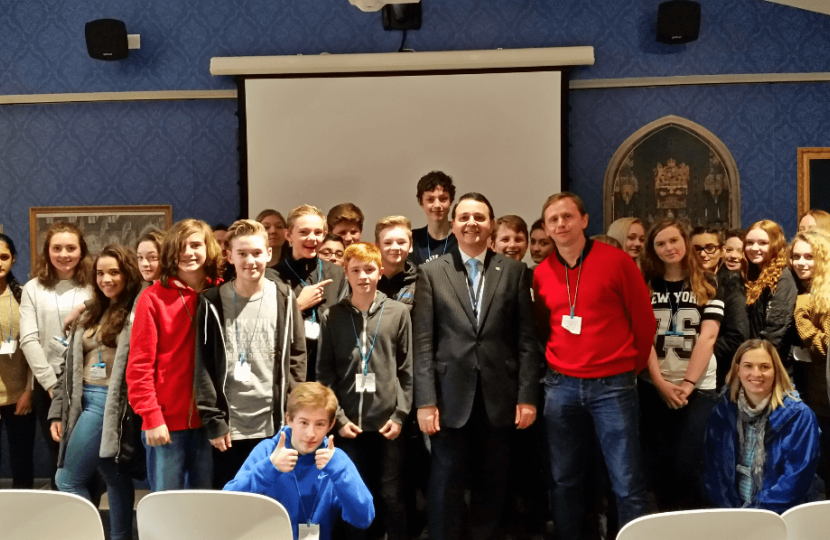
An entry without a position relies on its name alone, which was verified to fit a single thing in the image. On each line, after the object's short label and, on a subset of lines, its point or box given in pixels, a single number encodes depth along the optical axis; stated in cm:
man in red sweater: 279
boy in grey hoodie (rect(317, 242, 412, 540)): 278
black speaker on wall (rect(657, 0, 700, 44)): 470
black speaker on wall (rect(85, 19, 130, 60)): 488
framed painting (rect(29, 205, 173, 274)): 506
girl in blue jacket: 279
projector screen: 489
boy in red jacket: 269
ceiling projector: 395
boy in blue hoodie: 222
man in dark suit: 283
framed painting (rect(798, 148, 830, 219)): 487
